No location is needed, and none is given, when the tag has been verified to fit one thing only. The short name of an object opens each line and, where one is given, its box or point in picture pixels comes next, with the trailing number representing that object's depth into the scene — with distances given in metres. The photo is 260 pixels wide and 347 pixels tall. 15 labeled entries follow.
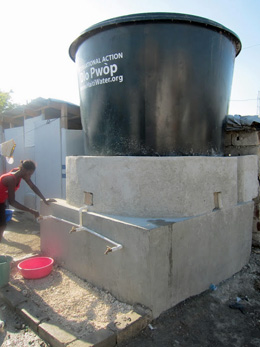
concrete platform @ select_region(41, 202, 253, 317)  2.61
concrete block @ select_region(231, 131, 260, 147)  4.22
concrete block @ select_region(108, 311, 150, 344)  2.39
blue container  5.95
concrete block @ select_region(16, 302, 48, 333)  2.60
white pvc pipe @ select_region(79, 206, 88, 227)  3.27
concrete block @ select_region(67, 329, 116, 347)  2.22
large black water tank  2.94
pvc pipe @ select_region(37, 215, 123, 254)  2.67
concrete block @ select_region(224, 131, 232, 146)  4.50
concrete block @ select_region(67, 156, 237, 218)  2.88
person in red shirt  3.87
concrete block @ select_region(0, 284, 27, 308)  2.95
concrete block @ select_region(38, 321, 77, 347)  2.28
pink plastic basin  3.42
